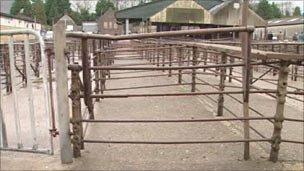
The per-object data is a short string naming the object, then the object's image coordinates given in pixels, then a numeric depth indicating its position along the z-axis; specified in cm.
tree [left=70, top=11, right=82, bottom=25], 10203
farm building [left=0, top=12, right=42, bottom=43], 5072
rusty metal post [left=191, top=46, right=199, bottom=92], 991
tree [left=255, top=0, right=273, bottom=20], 9544
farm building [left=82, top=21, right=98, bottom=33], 8049
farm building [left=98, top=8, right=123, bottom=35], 8712
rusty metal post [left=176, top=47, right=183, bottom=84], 1131
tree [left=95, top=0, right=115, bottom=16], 10512
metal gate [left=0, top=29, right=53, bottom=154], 482
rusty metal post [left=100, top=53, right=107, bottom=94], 928
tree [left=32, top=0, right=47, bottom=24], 8269
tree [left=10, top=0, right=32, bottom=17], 8906
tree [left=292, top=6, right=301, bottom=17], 11489
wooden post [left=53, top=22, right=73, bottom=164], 465
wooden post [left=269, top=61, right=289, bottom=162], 464
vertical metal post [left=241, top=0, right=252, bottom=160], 465
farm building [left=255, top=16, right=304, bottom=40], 6296
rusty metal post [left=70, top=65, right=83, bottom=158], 480
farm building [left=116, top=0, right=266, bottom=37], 5122
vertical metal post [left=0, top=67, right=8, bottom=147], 498
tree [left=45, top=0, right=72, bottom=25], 9512
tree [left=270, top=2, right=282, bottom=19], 10350
